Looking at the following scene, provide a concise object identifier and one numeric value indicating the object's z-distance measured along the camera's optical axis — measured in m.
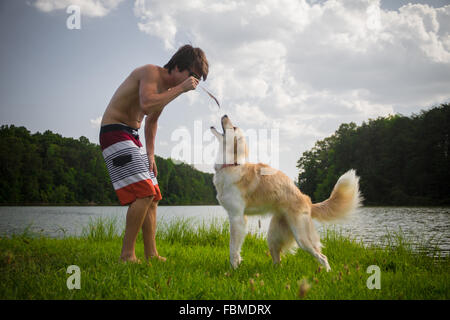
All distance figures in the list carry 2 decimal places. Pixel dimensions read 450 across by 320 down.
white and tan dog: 3.57
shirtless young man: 3.36
